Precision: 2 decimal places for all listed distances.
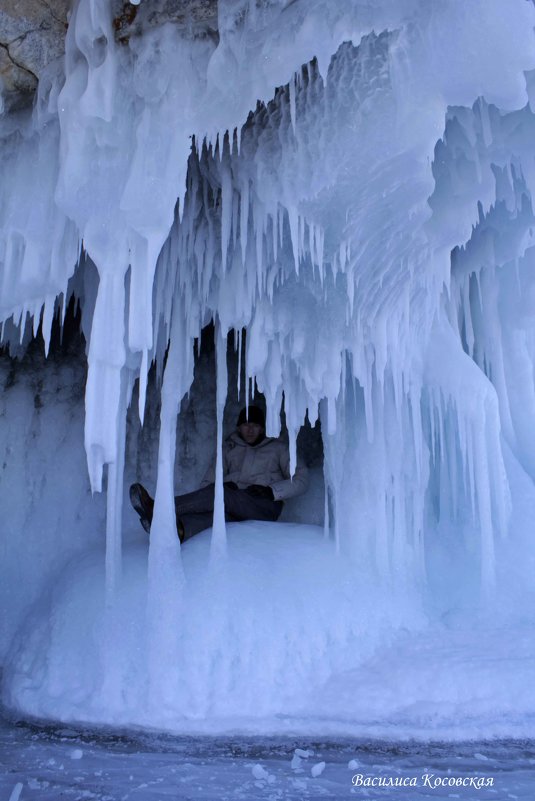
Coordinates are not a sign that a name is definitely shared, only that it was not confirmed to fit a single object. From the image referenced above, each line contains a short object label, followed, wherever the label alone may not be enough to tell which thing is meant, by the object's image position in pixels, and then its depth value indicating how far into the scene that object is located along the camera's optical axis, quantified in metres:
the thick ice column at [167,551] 3.66
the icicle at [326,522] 4.60
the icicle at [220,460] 4.21
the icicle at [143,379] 3.17
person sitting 5.05
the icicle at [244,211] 3.80
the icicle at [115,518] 3.99
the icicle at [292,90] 3.12
